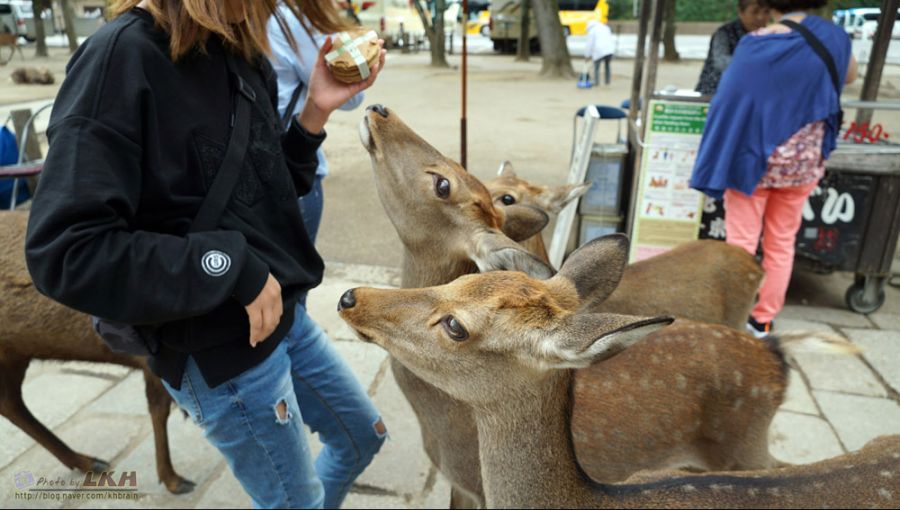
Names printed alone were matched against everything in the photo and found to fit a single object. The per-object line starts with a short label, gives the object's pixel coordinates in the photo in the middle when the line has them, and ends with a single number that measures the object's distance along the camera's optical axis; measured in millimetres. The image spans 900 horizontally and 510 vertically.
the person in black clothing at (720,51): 5266
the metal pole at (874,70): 4641
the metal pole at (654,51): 4965
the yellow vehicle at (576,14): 25078
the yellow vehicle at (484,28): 22375
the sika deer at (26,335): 2557
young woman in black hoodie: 1292
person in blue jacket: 3750
